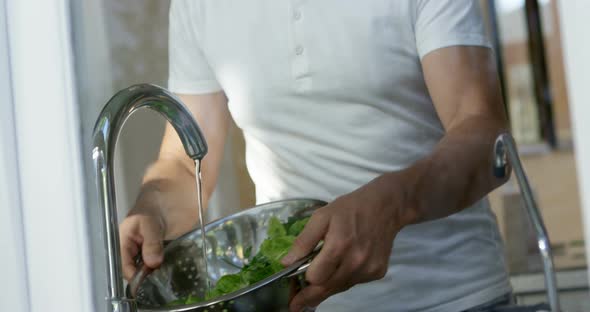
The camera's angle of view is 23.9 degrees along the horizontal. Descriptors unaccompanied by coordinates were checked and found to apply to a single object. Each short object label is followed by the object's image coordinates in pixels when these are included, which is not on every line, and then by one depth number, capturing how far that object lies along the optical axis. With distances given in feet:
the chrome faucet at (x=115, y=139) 5.64
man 5.68
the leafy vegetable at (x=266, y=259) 5.62
